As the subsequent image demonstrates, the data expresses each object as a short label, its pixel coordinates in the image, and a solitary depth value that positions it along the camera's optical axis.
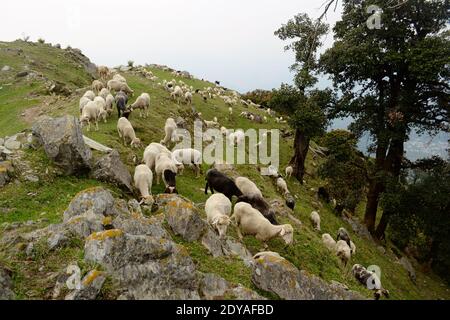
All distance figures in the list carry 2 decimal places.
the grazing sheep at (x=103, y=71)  30.11
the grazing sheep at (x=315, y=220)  21.87
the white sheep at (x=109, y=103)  22.88
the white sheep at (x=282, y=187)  24.39
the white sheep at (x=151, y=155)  17.24
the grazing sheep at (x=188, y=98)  33.69
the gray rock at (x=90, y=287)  6.88
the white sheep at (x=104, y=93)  24.31
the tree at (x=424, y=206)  22.36
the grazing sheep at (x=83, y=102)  21.98
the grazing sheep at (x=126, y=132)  19.45
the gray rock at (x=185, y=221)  10.73
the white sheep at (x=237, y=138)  29.34
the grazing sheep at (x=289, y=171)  29.47
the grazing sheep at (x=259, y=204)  15.51
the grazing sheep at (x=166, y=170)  16.10
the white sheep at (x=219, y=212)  11.92
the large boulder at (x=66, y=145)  13.85
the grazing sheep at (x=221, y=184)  16.83
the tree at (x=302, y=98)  25.88
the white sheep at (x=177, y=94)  33.47
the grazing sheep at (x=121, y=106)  22.25
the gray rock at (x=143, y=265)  7.59
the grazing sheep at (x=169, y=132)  21.38
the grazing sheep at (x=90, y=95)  24.01
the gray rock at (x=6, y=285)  6.85
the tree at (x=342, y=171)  26.03
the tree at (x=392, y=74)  21.30
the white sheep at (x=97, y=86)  26.88
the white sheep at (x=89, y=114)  20.12
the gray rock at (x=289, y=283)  8.85
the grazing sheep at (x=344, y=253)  17.53
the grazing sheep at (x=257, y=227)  13.30
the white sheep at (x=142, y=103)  24.22
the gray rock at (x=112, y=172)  14.27
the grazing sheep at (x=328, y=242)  18.23
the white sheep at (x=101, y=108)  21.31
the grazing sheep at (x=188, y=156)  19.30
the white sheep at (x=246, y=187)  16.68
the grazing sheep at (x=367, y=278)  15.41
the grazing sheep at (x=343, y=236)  20.26
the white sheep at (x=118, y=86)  27.43
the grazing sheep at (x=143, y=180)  14.46
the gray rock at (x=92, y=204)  9.93
